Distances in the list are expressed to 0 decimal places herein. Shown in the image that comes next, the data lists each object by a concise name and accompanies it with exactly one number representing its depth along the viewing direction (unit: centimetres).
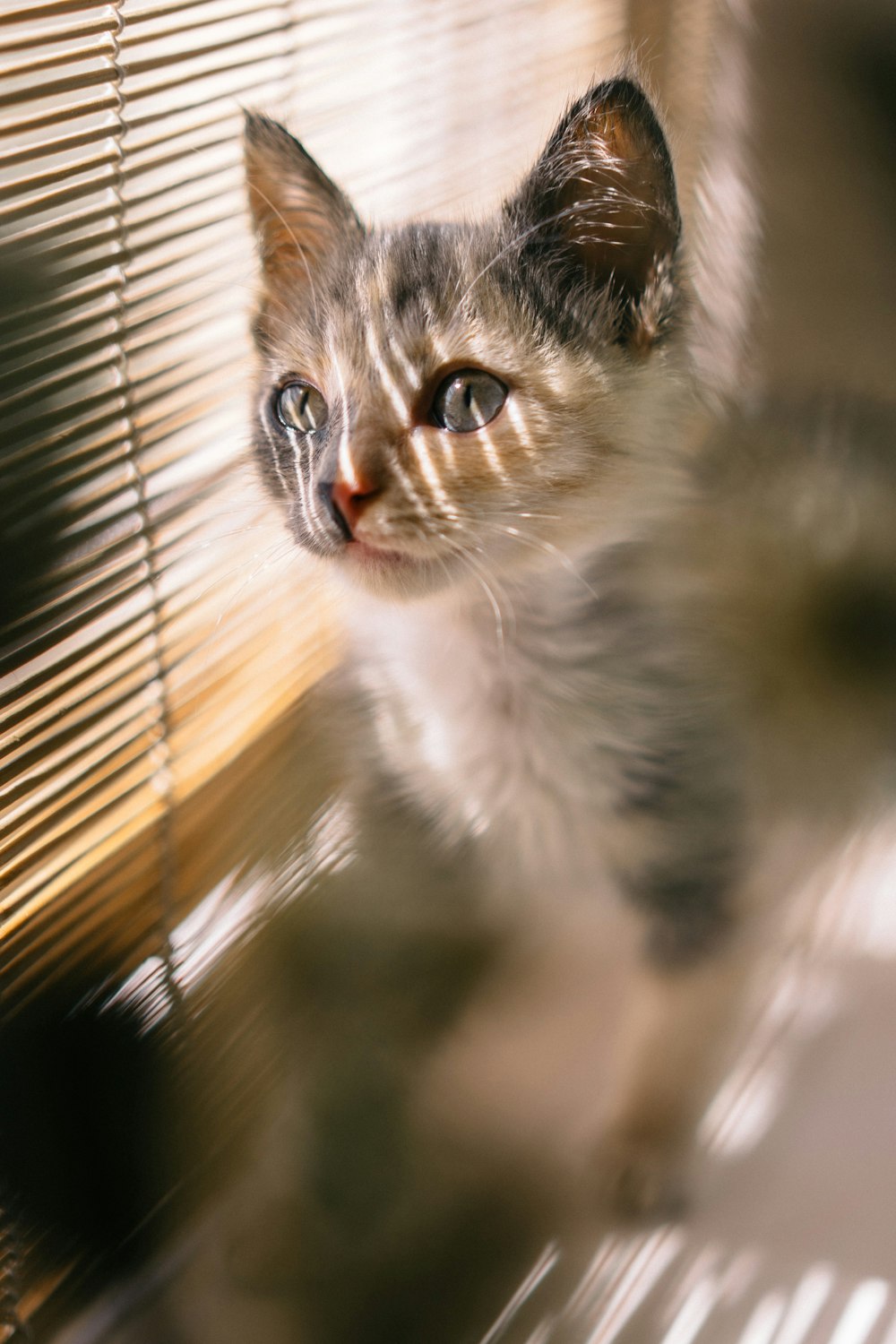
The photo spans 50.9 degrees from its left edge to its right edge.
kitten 49
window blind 45
